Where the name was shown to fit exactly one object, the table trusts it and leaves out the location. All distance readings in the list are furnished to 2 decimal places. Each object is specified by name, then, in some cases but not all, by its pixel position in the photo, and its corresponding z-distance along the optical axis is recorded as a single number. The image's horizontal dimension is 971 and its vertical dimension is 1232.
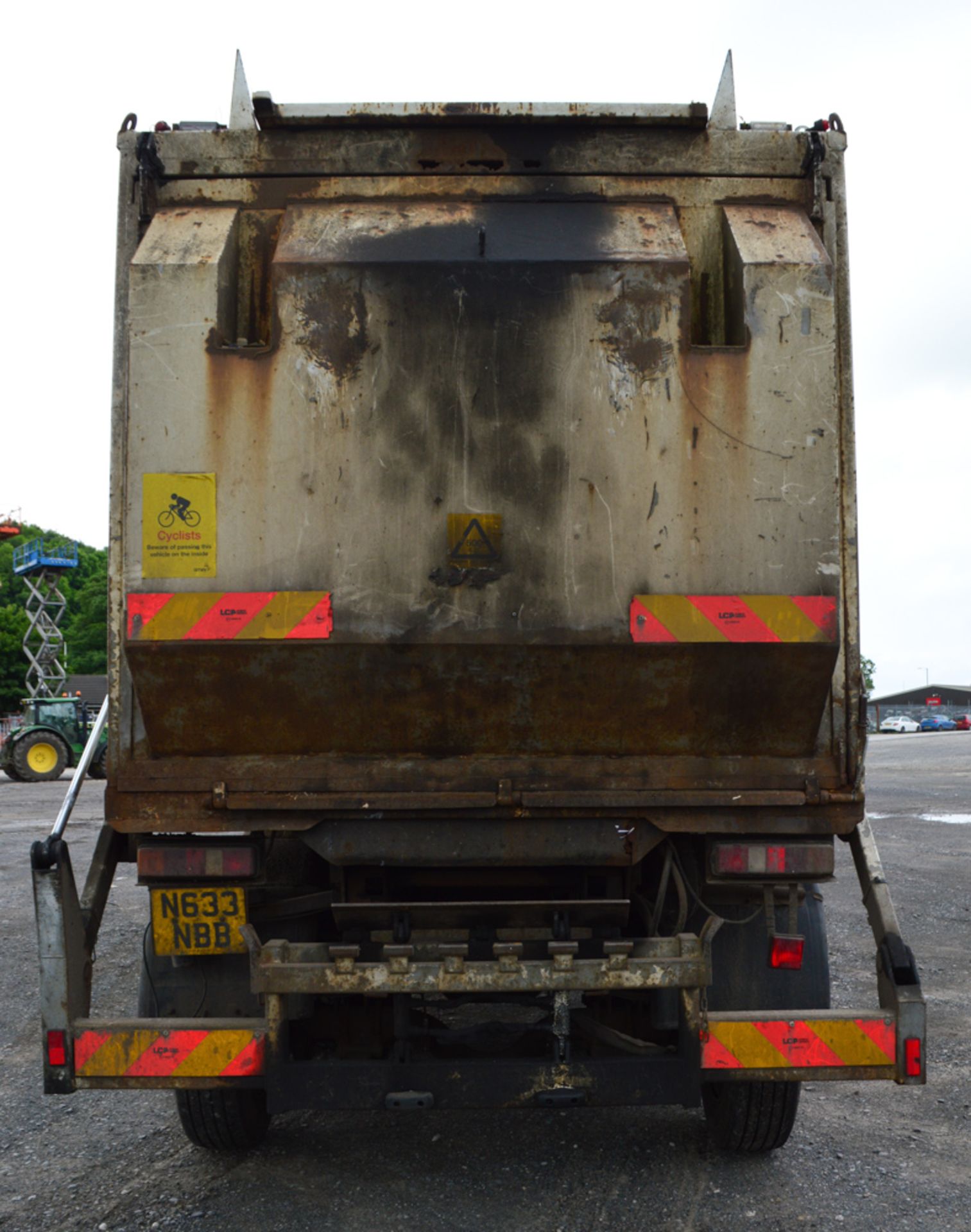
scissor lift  46.44
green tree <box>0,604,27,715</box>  54.75
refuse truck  3.27
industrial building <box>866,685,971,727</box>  82.88
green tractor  22.30
